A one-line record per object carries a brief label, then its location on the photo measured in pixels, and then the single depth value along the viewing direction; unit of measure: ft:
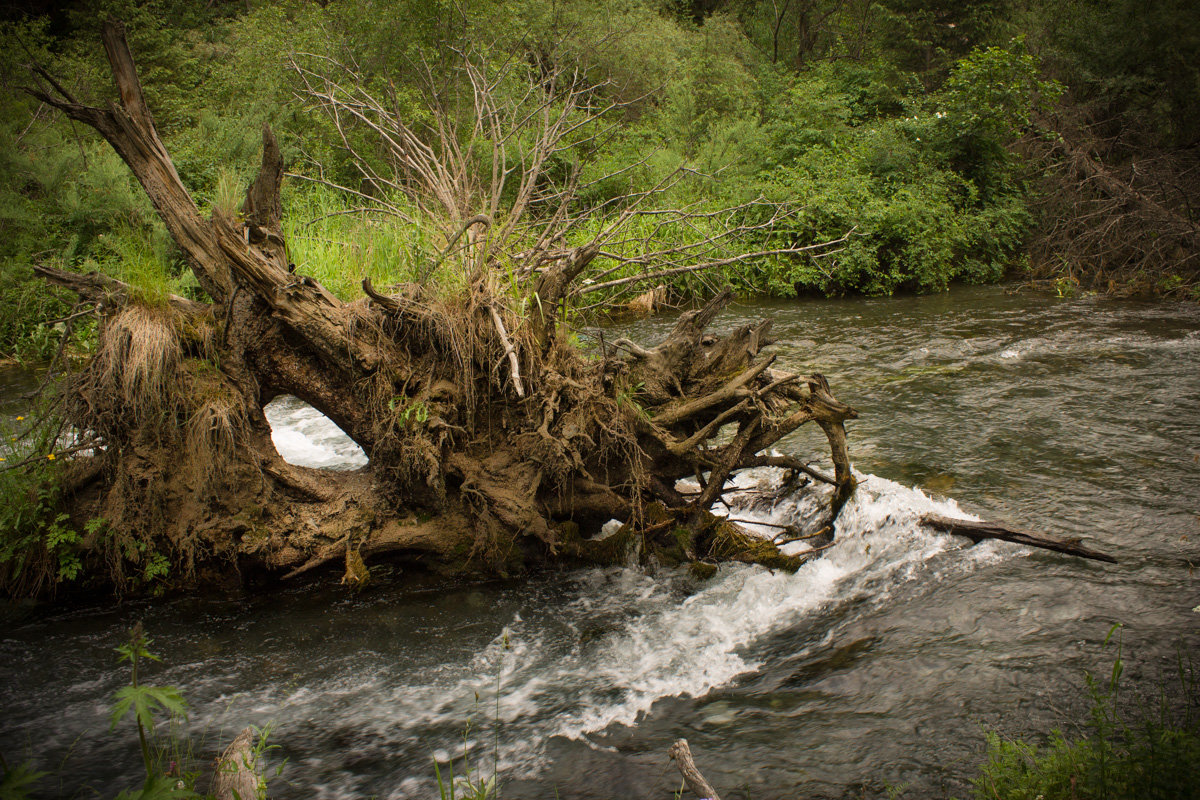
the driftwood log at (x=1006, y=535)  14.67
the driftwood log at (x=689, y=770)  7.50
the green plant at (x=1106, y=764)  7.47
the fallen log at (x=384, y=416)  15.03
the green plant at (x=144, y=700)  6.53
